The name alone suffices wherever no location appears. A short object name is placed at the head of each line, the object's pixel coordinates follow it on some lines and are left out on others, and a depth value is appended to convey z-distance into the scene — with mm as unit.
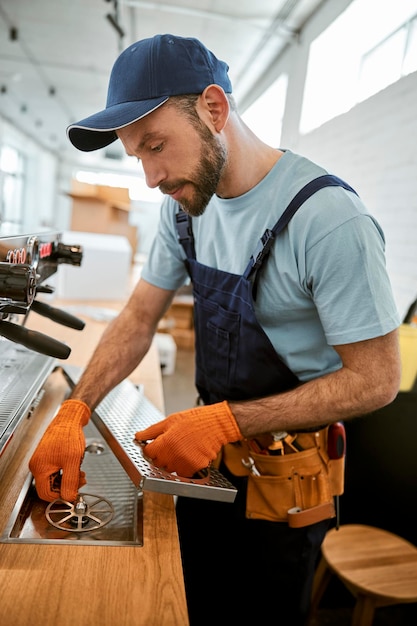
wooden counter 618
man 937
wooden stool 1562
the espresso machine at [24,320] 732
